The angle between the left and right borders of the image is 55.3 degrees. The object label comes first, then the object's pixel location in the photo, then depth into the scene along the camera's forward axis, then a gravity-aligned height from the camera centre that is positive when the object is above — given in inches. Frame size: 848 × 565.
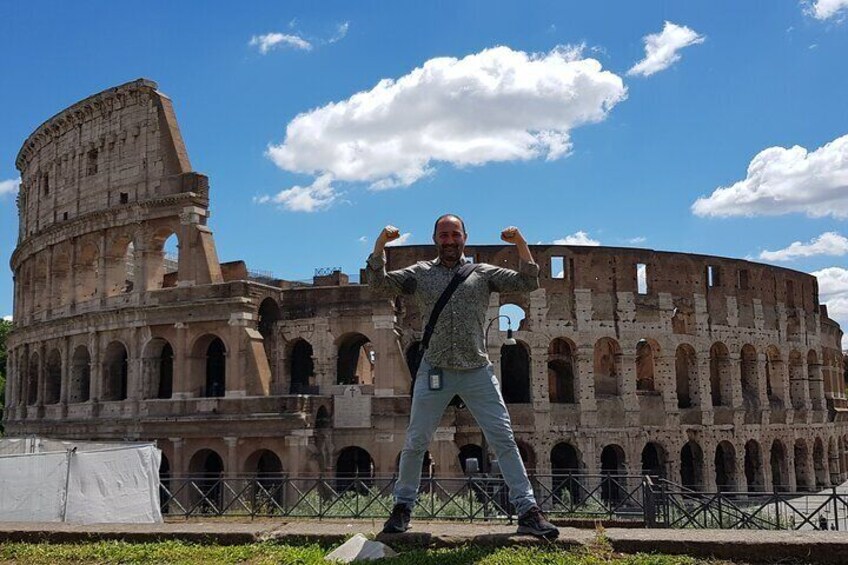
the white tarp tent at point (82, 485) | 543.5 -63.0
